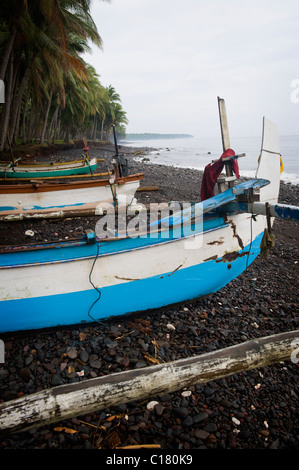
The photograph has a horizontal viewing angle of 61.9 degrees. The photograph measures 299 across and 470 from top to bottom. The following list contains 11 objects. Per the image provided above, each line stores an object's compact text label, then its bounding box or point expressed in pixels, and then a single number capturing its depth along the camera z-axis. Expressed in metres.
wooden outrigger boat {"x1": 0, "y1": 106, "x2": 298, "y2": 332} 3.27
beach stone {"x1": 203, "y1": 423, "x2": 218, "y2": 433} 2.58
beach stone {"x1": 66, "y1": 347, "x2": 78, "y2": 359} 3.40
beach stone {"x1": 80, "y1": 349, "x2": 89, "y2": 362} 3.37
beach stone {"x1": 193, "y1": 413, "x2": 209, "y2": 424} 2.66
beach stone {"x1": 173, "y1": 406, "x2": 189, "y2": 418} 2.71
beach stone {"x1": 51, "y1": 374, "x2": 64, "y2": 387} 3.01
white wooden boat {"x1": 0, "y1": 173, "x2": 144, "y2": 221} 7.96
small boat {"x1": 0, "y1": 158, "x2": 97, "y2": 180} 11.12
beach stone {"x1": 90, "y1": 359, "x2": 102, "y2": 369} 3.26
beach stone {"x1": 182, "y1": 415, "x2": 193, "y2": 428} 2.63
